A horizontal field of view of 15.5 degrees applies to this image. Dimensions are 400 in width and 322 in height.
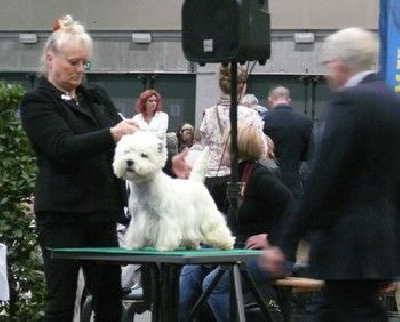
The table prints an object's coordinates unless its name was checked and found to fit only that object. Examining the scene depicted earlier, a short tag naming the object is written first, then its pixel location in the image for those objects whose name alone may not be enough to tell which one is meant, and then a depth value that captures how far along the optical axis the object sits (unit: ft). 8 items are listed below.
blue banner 37.04
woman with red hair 50.01
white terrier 23.13
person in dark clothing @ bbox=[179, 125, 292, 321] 30.21
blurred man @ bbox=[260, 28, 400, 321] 18.75
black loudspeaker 33.70
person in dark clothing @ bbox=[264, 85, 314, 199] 45.83
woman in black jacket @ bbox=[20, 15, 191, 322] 23.12
